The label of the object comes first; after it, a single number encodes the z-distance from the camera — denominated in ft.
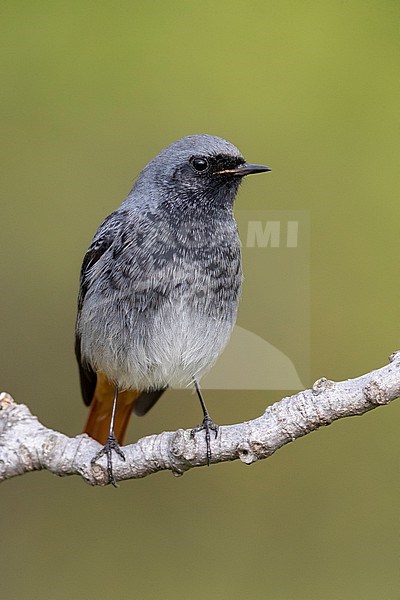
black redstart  20.27
